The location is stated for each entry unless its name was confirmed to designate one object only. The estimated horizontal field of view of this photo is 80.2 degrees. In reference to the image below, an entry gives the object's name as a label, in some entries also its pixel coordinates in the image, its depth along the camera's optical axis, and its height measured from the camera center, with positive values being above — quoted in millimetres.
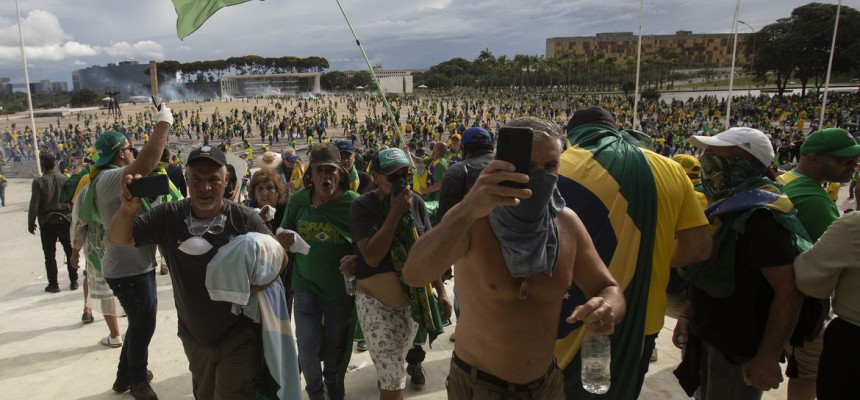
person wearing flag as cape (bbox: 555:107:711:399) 2062 -500
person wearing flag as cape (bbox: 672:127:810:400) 2072 -696
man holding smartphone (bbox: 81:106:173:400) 3082 -1063
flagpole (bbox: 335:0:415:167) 3260 +199
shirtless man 1473 -589
